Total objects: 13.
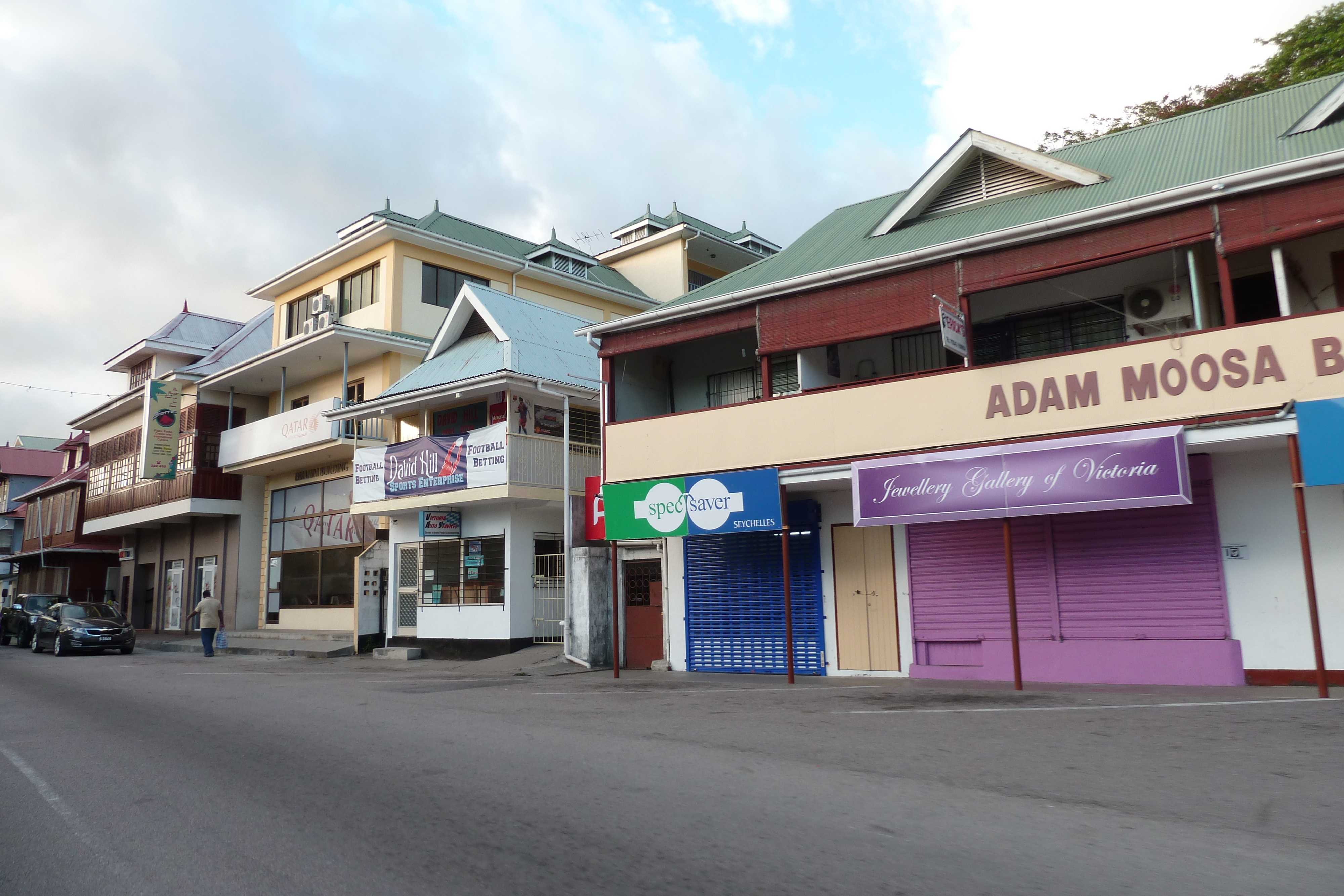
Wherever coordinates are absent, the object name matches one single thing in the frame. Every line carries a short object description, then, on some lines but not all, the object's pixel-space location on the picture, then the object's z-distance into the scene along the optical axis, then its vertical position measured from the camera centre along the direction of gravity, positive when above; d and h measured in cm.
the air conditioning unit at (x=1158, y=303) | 1376 +406
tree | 1992 +1144
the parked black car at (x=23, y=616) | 2816 -33
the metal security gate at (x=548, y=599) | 2047 -15
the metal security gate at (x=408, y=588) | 2270 +17
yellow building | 2602 +706
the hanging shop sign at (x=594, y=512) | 1886 +157
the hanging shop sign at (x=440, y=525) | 2148 +160
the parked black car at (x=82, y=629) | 2450 -68
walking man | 2398 -50
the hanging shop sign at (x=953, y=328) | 1323 +363
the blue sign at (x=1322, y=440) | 1048 +148
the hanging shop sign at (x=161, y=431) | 3036 +561
